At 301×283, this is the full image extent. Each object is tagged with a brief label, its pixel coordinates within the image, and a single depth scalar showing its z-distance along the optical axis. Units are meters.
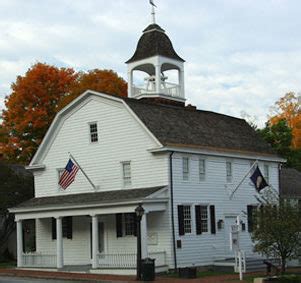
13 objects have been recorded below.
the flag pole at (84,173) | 36.93
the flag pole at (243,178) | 38.91
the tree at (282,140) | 60.62
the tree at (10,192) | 42.48
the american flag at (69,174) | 36.78
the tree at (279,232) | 29.61
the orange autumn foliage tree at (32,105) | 60.09
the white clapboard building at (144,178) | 34.66
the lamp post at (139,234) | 30.61
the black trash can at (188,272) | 31.53
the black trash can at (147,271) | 30.17
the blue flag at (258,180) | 37.21
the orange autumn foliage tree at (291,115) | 68.81
